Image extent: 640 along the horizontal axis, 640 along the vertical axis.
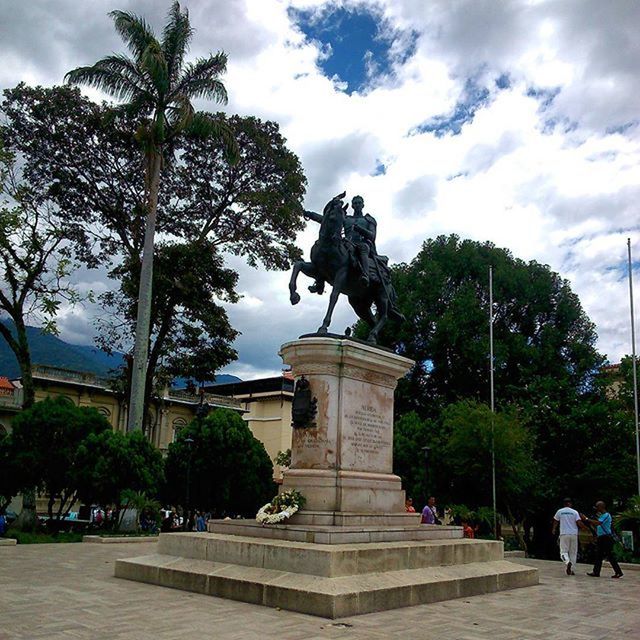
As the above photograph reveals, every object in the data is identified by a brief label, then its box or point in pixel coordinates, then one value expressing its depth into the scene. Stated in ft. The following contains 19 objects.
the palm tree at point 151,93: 77.61
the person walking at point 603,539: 45.57
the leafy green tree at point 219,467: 100.99
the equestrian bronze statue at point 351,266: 39.42
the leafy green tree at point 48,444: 76.69
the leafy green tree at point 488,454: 76.33
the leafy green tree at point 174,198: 86.63
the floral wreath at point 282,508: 33.30
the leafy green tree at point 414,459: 84.69
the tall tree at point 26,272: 81.87
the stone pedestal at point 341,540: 28.25
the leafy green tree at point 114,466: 72.08
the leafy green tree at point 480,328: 99.86
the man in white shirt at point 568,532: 47.56
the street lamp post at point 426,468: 75.38
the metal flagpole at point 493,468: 74.43
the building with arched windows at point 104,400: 131.13
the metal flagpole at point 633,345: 71.56
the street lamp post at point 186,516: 86.23
